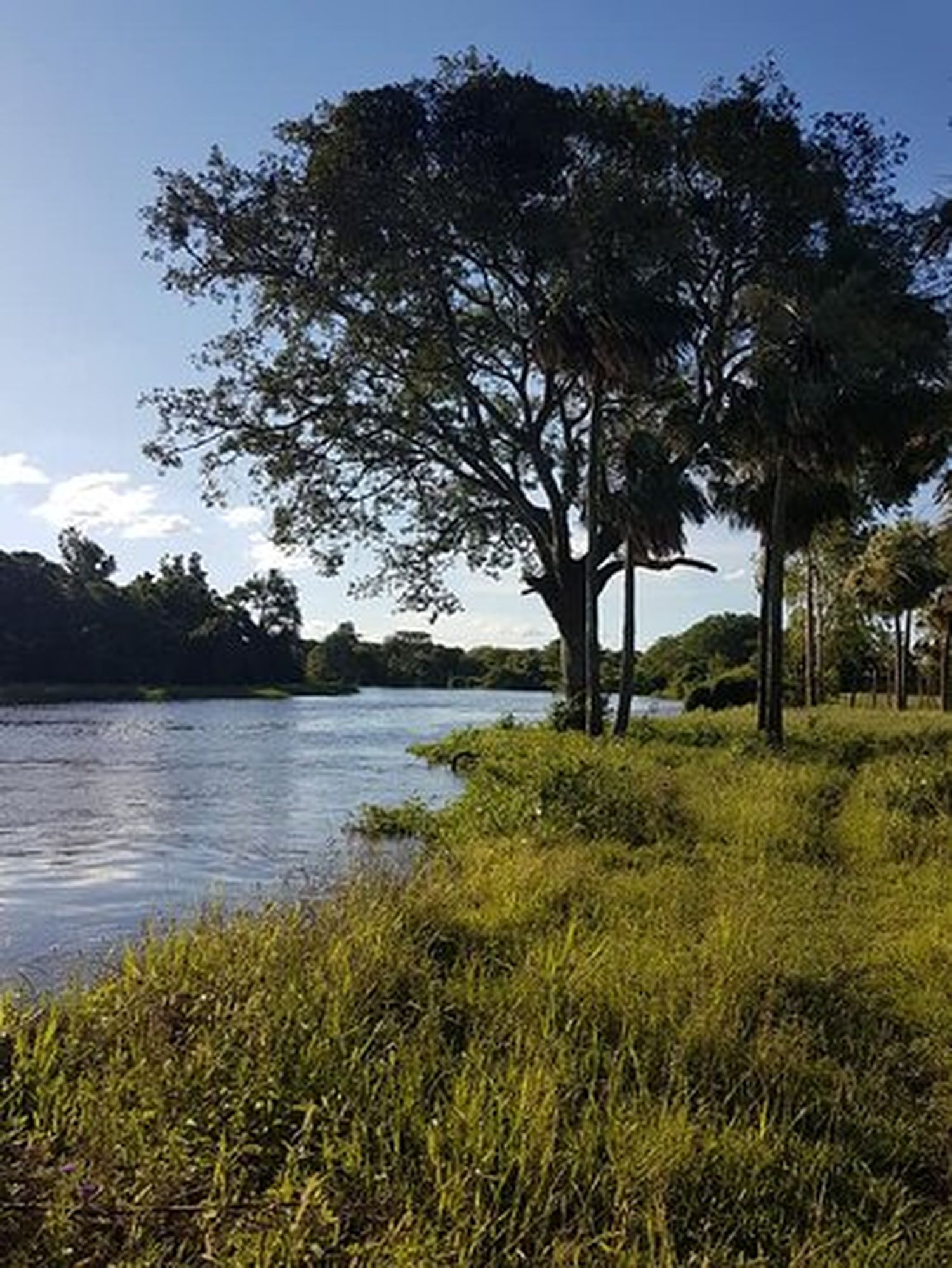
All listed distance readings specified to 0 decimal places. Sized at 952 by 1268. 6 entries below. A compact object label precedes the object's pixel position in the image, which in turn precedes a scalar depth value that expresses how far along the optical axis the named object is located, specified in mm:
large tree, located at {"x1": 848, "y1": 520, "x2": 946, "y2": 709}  46438
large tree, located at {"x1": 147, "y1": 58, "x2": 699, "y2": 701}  28422
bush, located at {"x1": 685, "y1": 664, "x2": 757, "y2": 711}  56812
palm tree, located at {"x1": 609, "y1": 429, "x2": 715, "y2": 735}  29719
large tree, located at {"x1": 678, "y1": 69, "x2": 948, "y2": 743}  26812
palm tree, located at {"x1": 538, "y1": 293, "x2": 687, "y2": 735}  27250
